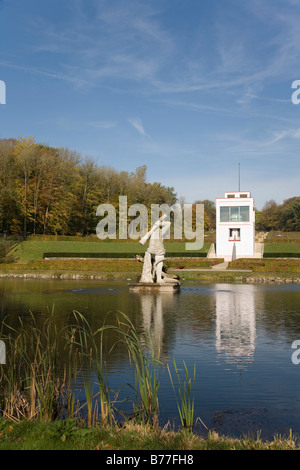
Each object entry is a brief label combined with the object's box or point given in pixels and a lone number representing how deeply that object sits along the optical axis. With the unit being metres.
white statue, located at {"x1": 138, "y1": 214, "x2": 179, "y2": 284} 26.03
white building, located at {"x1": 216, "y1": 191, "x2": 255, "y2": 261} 58.03
